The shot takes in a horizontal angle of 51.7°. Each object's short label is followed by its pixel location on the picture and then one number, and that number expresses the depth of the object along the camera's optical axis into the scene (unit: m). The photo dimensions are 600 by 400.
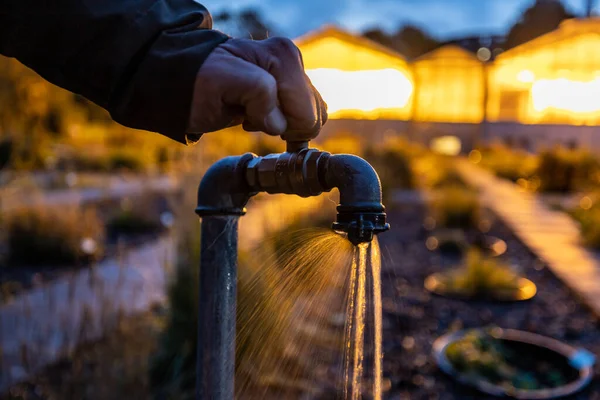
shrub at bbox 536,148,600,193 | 12.30
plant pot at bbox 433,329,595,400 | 2.85
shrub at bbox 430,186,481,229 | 7.93
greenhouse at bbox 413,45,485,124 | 23.73
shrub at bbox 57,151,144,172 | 14.79
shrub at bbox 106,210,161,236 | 7.61
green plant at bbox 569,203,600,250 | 6.47
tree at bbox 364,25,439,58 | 35.83
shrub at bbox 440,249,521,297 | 4.71
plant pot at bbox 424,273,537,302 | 4.64
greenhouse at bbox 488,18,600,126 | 19.38
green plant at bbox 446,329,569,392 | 3.11
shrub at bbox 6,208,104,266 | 5.71
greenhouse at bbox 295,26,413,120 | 17.77
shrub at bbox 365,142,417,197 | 11.68
